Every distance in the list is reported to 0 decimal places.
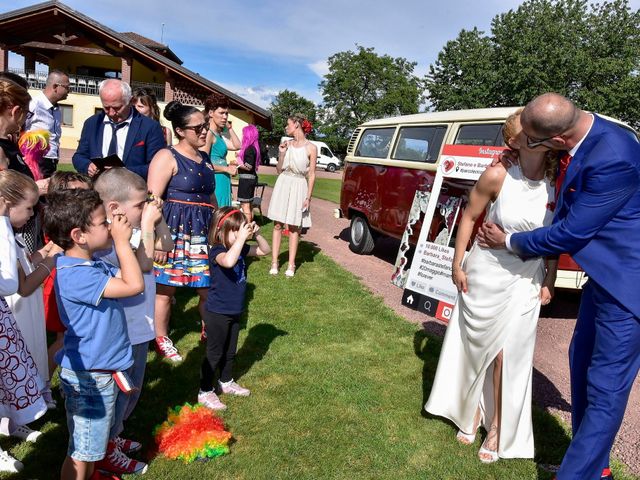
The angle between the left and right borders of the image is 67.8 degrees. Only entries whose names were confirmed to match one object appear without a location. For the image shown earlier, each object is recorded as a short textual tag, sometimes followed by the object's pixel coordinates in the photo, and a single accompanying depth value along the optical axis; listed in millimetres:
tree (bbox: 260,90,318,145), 68531
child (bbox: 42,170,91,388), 2424
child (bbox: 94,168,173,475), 2496
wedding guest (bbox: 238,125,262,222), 8430
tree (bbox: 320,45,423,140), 64625
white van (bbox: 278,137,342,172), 40250
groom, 2250
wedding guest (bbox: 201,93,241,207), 5117
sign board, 4846
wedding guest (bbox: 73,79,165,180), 4113
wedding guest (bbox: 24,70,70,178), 4941
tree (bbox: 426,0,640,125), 36000
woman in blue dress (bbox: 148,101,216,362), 3719
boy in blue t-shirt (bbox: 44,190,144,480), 2049
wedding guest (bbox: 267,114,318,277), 6559
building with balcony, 23469
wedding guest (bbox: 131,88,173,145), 5191
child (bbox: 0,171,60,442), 2371
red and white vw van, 6023
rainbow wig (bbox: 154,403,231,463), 2762
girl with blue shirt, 3146
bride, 2746
